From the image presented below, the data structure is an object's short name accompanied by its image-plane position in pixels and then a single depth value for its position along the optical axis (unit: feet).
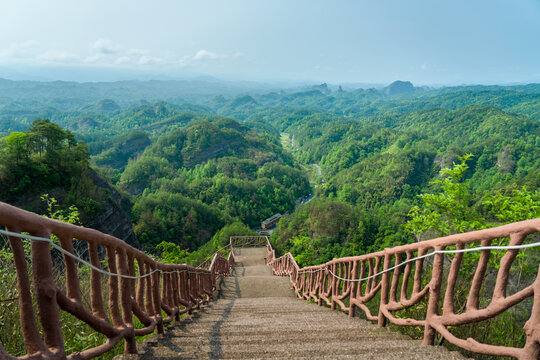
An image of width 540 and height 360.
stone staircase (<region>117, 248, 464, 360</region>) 7.84
